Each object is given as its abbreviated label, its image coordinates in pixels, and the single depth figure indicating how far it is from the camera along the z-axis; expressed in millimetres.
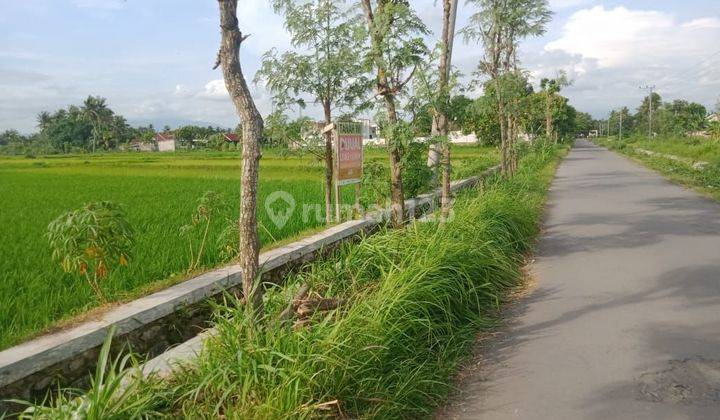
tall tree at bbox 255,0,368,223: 7438
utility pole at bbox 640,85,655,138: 56862
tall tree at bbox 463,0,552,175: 12695
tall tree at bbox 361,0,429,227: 6152
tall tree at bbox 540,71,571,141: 32394
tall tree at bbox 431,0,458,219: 6672
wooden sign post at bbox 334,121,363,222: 7176
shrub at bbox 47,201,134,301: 3902
